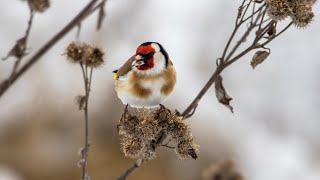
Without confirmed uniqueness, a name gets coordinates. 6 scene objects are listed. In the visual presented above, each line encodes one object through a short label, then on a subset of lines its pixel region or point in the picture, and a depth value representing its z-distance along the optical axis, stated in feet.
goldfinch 17.03
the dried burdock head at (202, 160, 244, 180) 18.00
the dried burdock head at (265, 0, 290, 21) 17.11
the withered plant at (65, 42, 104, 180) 17.25
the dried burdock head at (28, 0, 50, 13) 17.07
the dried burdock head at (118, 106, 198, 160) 17.12
